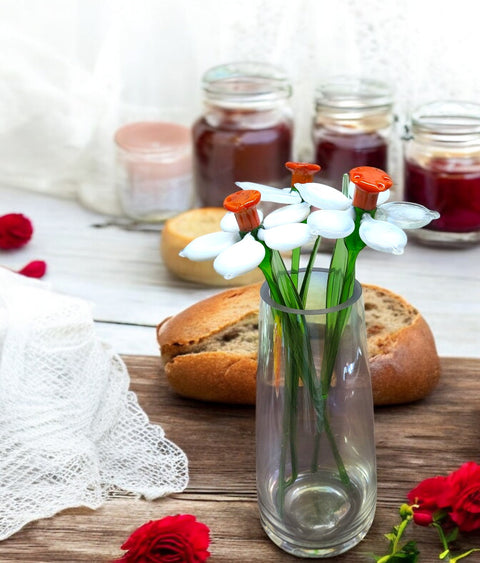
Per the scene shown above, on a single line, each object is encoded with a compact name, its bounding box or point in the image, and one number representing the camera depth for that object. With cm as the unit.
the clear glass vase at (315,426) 99
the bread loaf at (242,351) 121
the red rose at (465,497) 104
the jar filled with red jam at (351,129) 157
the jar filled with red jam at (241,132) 158
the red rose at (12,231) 160
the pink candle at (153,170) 164
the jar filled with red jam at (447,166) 152
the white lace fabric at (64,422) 112
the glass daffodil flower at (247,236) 92
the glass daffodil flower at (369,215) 91
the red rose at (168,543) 102
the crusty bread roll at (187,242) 149
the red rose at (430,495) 106
